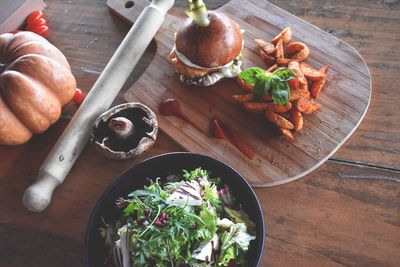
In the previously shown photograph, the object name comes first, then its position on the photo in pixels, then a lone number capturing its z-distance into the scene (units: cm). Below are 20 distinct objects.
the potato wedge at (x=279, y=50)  75
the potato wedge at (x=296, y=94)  70
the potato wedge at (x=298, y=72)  71
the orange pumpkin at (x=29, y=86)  69
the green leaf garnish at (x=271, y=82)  68
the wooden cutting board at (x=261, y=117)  69
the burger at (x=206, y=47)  71
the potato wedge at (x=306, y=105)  70
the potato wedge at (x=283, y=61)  74
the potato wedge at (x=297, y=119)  70
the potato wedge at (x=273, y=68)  74
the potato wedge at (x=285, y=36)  77
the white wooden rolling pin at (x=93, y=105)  69
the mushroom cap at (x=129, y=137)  69
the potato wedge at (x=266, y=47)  76
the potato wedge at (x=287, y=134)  69
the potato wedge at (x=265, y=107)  70
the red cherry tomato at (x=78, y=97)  77
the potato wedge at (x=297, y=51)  75
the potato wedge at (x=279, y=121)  69
